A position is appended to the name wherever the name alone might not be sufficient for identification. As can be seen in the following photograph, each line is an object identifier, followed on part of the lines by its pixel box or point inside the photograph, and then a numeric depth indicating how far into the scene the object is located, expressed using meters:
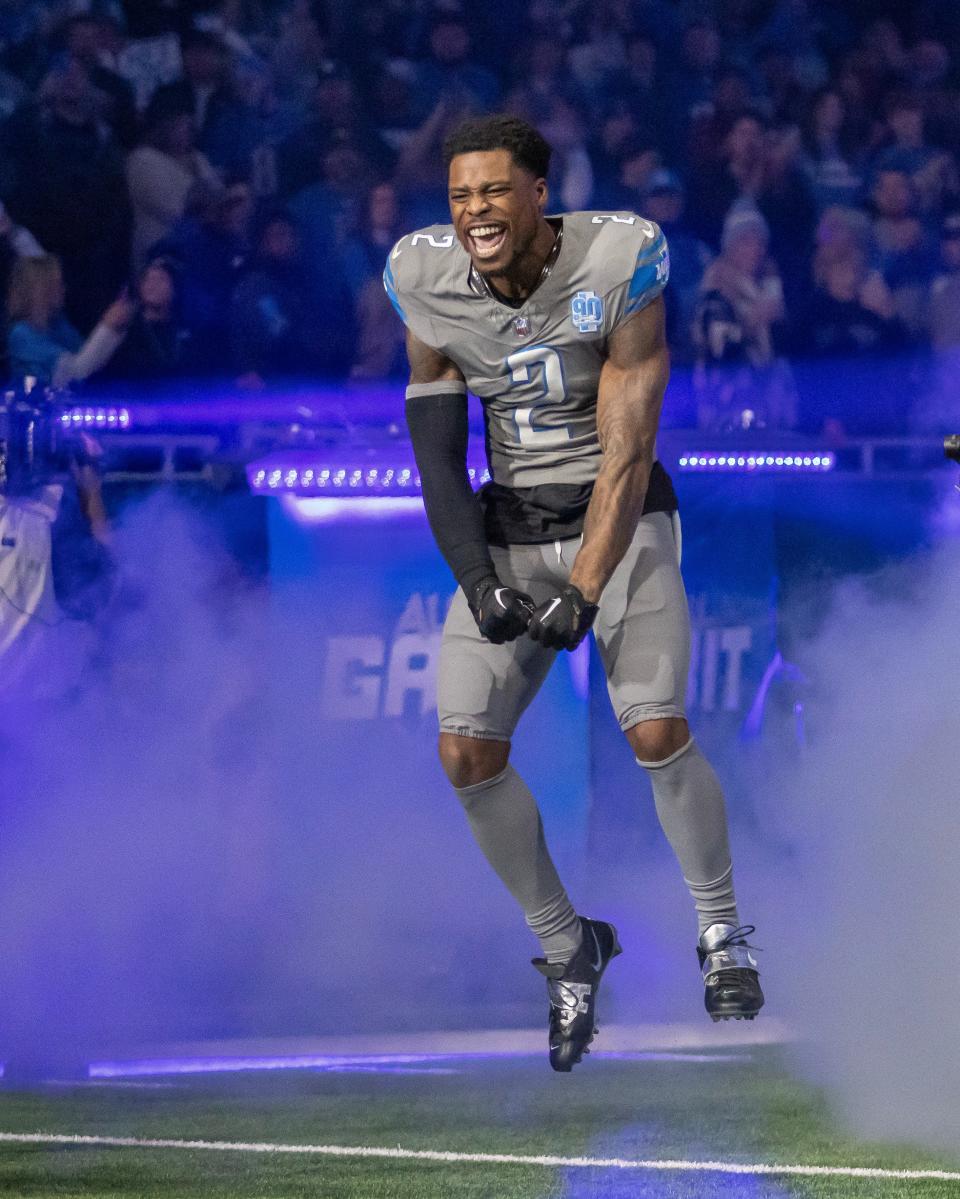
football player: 7.56
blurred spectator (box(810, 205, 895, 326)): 16.44
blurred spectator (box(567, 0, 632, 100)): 17.06
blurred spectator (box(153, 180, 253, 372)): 15.16
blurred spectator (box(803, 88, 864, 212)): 16.98
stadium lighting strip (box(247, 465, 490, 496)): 12.63
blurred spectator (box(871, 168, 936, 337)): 16.48
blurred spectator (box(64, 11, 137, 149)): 15.95
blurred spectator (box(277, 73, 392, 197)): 16.12
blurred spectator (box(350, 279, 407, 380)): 15.07
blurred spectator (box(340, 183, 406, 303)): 15.56
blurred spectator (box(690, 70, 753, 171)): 16.87
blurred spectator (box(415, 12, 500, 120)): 16.78
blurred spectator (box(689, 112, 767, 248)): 16.56
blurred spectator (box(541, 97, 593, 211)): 16.52
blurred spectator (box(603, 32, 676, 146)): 16.95
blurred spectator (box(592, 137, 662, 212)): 16.52
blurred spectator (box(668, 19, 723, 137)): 17.09
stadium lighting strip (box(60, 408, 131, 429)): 12.68
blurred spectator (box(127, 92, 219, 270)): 15.59
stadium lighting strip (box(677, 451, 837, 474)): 13.10
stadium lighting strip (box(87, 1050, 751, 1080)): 12.64
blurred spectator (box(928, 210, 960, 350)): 16.20
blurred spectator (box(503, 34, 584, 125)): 16.86
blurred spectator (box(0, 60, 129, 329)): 15.14
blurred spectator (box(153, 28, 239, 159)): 16.11
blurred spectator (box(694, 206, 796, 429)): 14.77
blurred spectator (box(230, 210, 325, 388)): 15.24
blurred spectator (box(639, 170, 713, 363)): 15.60
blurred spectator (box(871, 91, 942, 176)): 17.23
